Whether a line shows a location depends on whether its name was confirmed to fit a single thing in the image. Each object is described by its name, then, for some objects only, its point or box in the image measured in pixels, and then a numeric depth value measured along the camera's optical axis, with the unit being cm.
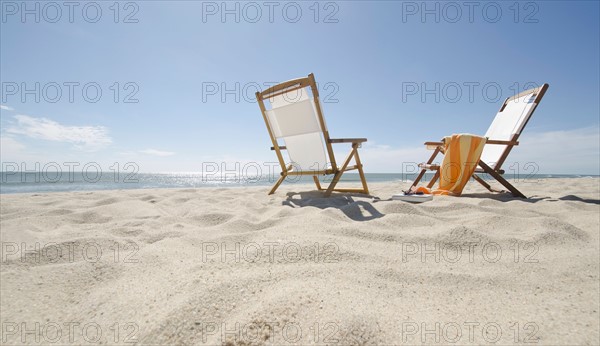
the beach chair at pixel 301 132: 360
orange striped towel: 364
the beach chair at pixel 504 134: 380
